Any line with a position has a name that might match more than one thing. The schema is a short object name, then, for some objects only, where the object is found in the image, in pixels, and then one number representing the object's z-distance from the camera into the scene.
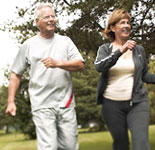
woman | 4.73
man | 4.59
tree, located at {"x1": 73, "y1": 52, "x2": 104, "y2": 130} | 43.52
